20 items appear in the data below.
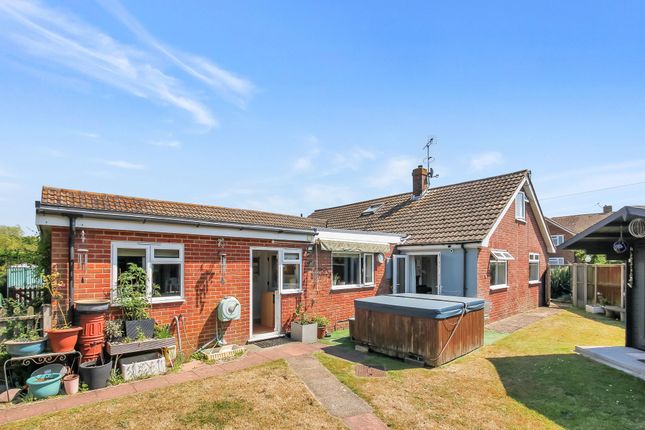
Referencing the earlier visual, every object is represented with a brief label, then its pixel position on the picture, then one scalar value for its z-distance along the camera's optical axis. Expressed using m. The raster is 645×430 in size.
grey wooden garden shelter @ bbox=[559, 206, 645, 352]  8.68
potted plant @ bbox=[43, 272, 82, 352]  6.67
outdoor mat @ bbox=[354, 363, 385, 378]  7.82
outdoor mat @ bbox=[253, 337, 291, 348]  10.09
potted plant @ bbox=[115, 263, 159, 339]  7.61
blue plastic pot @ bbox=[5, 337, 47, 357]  6.41
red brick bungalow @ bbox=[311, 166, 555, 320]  13.62
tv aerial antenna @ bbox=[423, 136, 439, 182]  19.94
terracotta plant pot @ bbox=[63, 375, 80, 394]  6.52
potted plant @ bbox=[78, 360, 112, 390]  6.71
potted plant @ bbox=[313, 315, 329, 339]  11.26
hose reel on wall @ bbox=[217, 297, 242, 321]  9.24
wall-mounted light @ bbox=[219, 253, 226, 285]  9.63
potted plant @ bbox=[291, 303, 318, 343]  10.56
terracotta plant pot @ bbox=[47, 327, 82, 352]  6.64
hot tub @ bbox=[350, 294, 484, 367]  8.41
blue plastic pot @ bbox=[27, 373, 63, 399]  6.22
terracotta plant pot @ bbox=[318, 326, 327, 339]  11.25
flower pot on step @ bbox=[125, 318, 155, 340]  7.55
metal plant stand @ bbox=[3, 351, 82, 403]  6.41
